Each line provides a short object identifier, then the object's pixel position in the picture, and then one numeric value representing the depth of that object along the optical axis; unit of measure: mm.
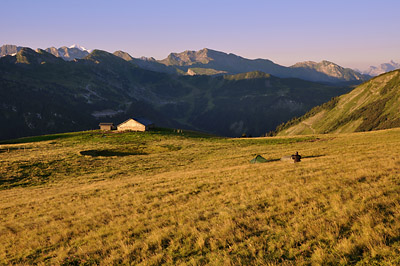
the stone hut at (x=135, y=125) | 98812
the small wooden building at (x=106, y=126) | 104188
